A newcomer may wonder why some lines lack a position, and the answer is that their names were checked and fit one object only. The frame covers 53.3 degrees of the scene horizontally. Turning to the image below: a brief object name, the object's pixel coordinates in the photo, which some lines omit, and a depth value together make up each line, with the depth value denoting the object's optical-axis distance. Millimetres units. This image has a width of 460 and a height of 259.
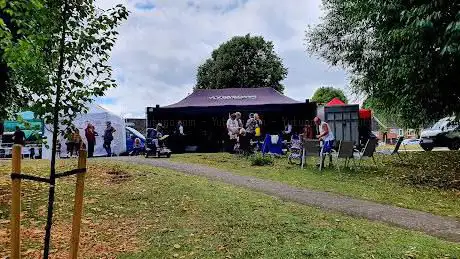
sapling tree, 3891
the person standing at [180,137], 21833
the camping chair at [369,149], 13703
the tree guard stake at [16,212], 3678
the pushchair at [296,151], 15438
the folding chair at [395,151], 17070
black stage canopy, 21031
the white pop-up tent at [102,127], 22831
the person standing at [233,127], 17580
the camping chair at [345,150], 13094
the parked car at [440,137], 24812
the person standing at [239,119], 17469
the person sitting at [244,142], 17102
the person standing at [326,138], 13500
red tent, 25559
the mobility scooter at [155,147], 18031
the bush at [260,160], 14734
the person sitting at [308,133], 16488
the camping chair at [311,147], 13604
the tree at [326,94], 60938
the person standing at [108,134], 21141
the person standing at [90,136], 18986
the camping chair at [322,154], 13439
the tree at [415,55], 9492
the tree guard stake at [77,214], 3742
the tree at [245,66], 47031
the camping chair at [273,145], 16984
